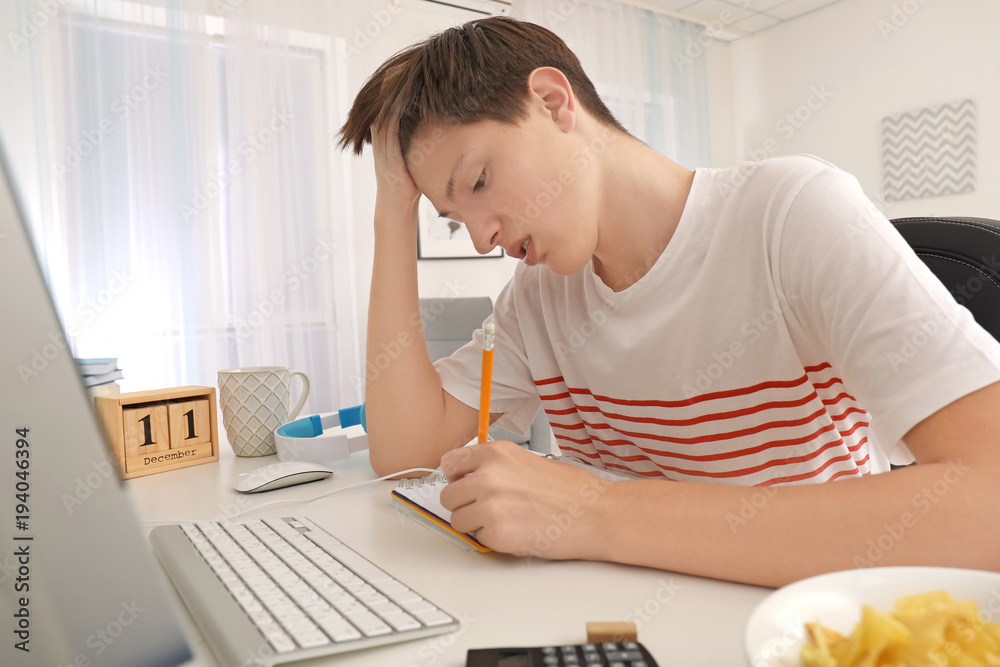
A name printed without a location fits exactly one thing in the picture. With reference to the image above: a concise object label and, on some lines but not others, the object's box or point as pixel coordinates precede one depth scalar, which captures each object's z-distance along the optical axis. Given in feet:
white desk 1.41
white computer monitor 0.78
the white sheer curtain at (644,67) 12.72
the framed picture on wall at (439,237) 11.57
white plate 0.99
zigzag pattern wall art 11.43
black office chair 2.61
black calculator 1.23
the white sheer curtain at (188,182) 8.56
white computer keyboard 1.39
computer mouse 2.94
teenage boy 1.71
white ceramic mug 3.77
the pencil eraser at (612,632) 1.35
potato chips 0.92
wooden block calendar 3.37
